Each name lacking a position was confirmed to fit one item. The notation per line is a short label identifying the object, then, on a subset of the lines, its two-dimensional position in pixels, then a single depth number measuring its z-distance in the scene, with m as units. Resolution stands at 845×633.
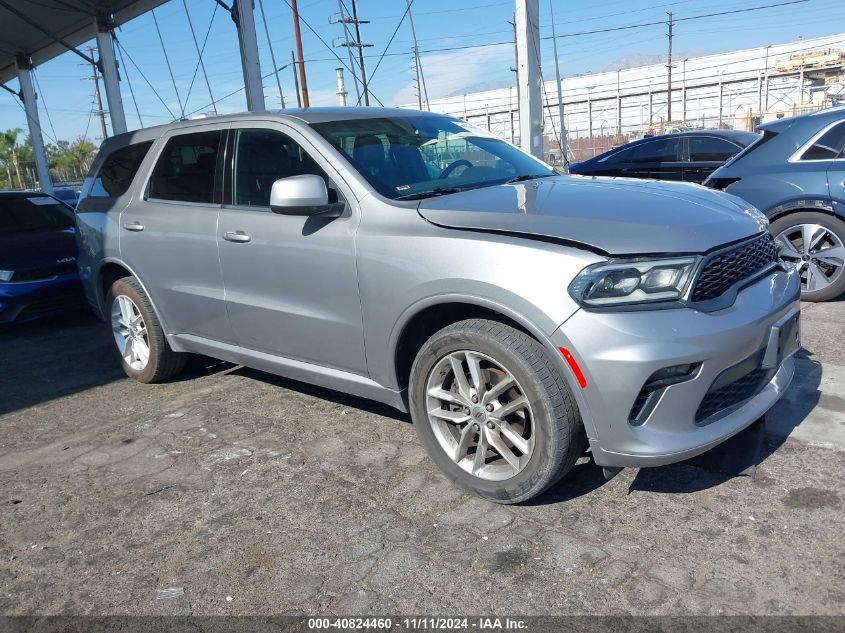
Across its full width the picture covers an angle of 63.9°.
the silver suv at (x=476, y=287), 2.54
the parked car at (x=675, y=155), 9.31
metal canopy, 14.20
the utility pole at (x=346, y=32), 16.19
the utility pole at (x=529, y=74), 10.62
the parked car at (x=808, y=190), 5.63
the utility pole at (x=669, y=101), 49.38
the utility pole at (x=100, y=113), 53.79
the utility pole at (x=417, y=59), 14.38
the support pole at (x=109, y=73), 15.09
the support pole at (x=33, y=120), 19.76
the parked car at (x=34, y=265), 6.79
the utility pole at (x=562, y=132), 13.97
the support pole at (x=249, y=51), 11.96
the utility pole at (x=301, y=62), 24.20
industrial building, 44.75
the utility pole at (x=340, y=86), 24.09
